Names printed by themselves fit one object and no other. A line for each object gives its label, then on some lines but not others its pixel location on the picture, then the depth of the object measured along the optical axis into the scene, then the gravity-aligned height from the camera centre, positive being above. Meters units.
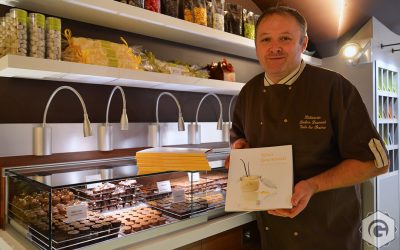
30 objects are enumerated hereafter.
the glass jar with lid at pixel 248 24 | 2.46 +0.76
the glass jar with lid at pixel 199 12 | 2.07 +0.72
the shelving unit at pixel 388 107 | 3.10 +0.15
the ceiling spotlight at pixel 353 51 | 2.89 +0.64
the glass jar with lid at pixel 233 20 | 2.37 +0.76
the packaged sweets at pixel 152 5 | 1.82 +0.68
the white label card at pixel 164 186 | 1.45 -0.29
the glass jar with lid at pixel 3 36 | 1.38 +0.38
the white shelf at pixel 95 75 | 1.34 +0.24
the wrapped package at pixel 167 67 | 1.89 +0.35
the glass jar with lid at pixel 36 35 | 1.41 +0.39
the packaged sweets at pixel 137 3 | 1.72 +0.65
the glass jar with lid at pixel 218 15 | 2.18 +0.74
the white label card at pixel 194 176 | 1.52 -0.26
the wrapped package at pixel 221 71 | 2.31 +0.37
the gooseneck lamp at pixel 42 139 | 1.58 -0.08
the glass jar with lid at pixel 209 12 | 2.16 +0.75
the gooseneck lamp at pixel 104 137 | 1.82 -0.08
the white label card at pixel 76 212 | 1.19 -0.34
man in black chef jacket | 1.19 -0.05
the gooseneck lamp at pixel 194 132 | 2.32 -0.07
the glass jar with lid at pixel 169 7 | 1.95 +0.71
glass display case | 1.16 -0.34
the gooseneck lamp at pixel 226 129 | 2.54 -0.05
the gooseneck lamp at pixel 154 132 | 2.06 -0.06
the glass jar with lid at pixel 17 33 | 1.36 +0.39
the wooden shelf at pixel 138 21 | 1.58 +0.58
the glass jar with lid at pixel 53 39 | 1.46 +0.39
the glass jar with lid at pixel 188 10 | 2.06 +0.73
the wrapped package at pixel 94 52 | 1.57 +0.36
